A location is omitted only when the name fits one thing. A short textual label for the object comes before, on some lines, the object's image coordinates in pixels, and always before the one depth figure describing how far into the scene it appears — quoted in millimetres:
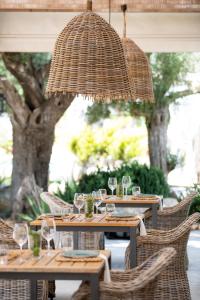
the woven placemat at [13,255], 5745
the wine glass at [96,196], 8811
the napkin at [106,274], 5614
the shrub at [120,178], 13131
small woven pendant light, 8787
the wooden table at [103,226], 7493
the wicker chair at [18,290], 6570
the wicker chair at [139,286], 5227
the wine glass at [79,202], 7875
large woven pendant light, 5966
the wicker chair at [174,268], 7257
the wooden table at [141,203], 9518
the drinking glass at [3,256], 5559
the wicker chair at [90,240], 9444
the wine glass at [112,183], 10023
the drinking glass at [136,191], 10216
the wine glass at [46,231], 5757
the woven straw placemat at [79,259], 5580
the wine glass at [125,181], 10224
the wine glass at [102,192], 9066
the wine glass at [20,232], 5699
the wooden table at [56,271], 5321
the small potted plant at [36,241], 5752
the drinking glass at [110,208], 7883
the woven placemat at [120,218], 7819
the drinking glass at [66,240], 6163
